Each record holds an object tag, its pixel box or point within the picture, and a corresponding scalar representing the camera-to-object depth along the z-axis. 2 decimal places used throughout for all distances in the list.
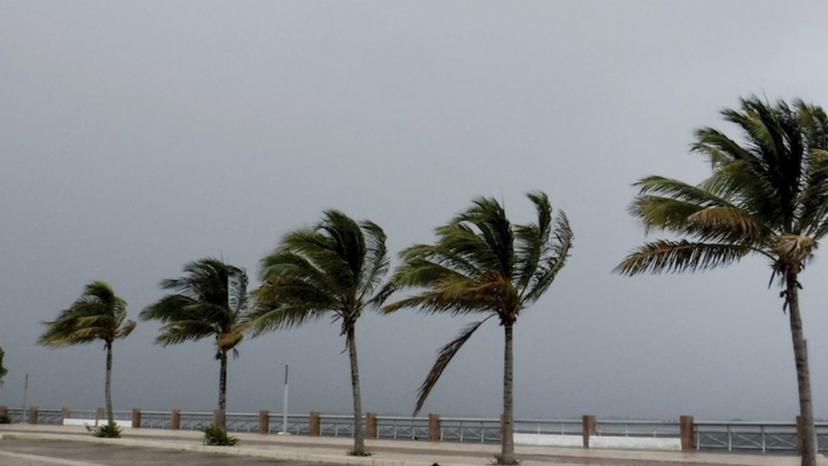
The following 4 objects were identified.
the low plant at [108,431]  34.06
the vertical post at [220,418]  29.64
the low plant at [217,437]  28.36
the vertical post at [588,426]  26.64
